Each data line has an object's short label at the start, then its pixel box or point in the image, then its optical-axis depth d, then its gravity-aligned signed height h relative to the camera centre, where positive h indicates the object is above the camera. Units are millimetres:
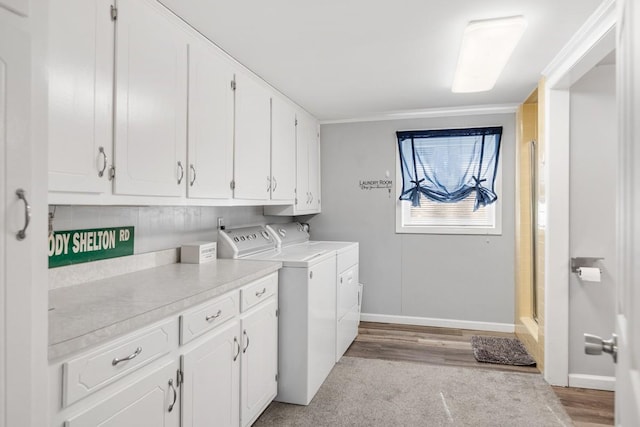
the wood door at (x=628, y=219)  771 -6
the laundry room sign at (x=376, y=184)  4559 +350
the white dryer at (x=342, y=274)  3480 -540
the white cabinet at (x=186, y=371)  1235 -610
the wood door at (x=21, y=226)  881 -26
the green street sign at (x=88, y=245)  1838 -149
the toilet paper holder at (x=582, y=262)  2898 -328
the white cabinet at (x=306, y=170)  3971 +468
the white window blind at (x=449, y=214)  4324 +14
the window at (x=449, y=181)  4227 +359
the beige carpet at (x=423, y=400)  2543 -1263
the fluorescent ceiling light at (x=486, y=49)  2217 +1015
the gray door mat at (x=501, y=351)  3441 -1208
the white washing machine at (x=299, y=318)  2715 -703
